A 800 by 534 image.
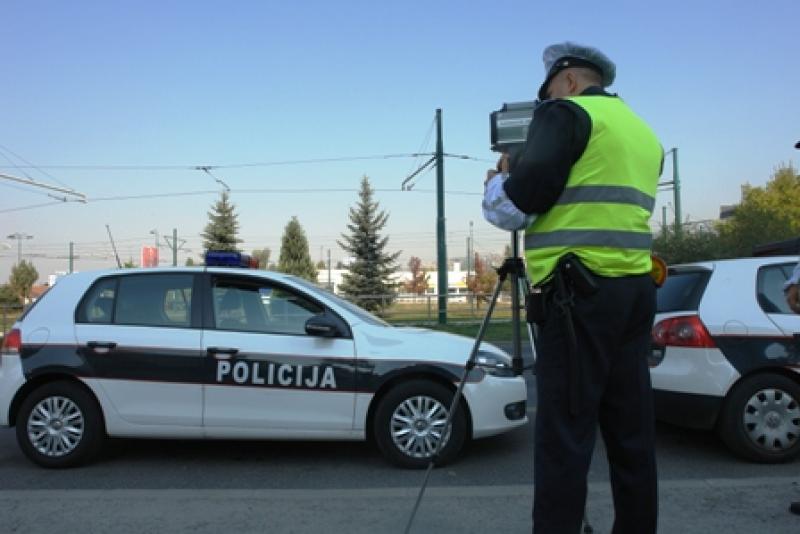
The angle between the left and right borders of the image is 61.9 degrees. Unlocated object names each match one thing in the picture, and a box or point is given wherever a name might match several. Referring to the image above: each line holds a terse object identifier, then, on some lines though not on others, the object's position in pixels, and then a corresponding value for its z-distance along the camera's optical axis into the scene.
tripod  2.83
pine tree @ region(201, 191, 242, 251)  41.78
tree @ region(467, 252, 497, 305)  54.77
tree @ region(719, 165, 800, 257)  22.67
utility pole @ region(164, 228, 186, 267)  48.48
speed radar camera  2.76
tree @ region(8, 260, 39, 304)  60.97
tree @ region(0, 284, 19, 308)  50.49
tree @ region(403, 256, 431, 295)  74.31
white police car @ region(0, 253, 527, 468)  4.79
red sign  41.48
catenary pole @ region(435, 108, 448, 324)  23.34
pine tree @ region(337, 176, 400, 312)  39.38
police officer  2.10
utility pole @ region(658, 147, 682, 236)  28.00
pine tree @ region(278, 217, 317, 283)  47.69
